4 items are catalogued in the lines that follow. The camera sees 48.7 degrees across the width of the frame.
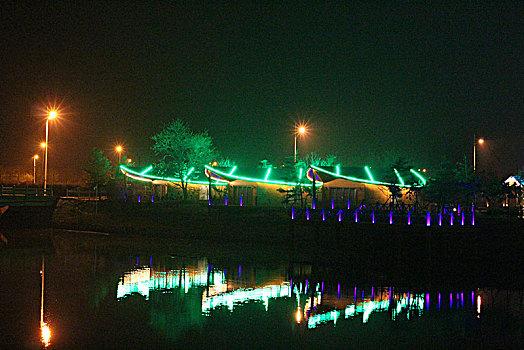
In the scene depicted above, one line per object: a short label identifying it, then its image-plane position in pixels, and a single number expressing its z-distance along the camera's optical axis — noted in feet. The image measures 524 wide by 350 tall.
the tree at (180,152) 205.77
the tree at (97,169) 257.14
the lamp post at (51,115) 166.50
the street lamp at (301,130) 171.74
